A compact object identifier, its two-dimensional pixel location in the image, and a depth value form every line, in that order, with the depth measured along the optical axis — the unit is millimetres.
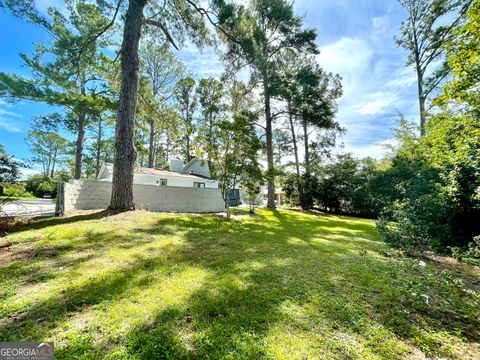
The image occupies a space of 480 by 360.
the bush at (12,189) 4746
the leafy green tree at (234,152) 10086
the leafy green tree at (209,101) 23580
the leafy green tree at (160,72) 18438
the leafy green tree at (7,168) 4855
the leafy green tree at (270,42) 11695
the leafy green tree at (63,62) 9828
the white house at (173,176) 16922
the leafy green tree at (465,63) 2898
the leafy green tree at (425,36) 12372
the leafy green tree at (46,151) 26484
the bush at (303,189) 18828
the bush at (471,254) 3473
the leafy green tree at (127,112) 7184
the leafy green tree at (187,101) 24027
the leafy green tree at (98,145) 23188
